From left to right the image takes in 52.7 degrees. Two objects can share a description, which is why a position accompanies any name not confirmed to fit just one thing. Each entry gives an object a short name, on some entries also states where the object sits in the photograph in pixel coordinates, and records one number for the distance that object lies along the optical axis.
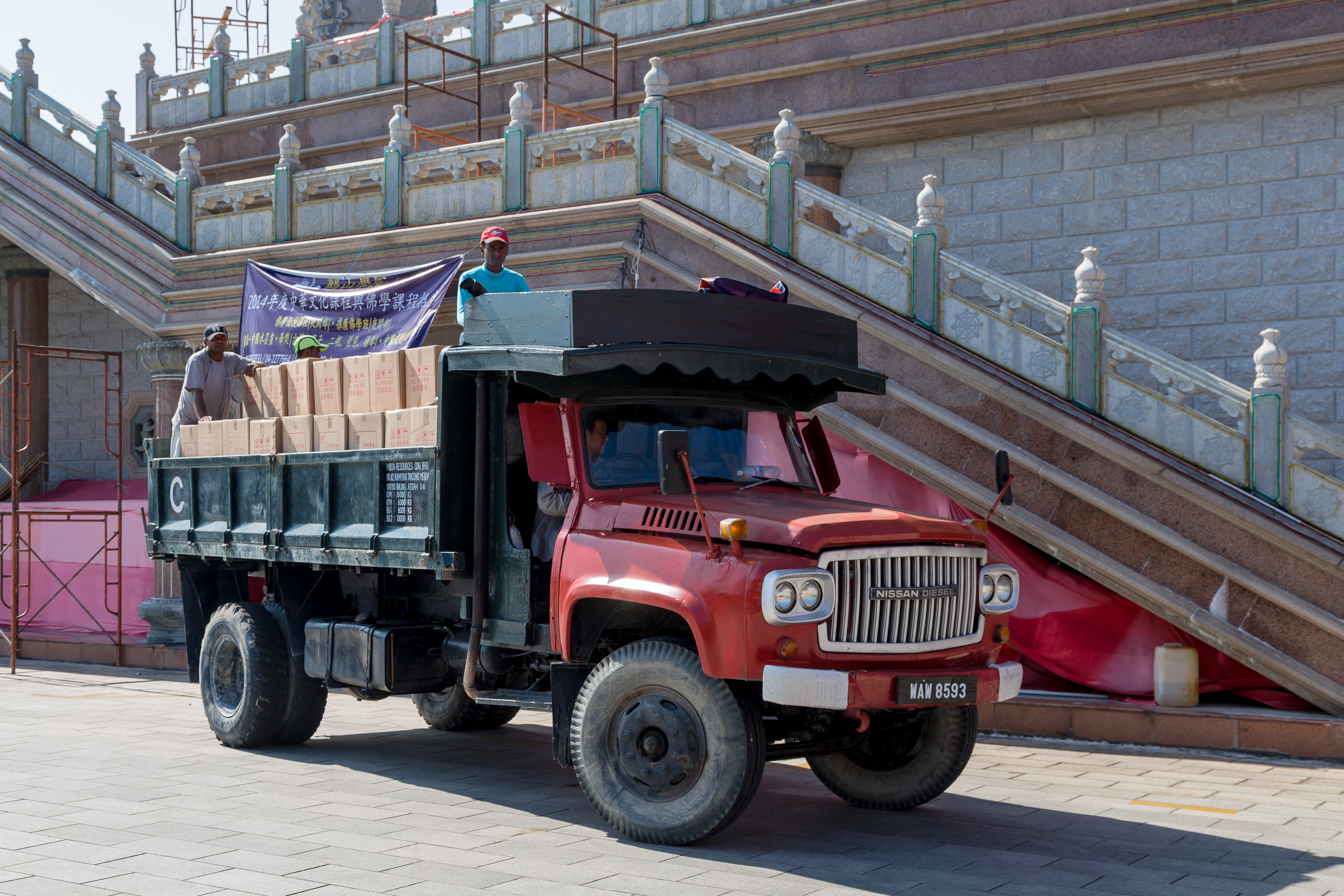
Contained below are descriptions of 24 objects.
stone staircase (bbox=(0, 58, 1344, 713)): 10.20
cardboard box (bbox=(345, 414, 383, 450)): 8.77
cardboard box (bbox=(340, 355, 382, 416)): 9.07
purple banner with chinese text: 13.96
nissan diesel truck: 6.57
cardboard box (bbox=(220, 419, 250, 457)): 10.02
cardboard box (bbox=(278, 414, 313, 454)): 9.44
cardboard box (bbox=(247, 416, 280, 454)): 9.67
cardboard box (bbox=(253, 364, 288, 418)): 9.92
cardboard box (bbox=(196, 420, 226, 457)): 10.30
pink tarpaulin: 16.84
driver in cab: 7.50
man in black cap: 10.91
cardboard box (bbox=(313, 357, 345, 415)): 9.34
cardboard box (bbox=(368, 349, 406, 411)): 8.73
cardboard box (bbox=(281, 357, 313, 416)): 9.66
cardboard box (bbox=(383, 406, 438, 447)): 8.29
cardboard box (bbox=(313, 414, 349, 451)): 9.10
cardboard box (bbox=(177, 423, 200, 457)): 10.58
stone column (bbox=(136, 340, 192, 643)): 15.73
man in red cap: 9.70
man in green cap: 10.82
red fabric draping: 10.69
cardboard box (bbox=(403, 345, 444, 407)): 8.45
